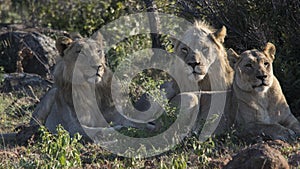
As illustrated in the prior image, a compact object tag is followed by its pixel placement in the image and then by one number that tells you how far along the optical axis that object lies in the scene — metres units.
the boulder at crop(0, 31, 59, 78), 26.92
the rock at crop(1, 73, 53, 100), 24.09
